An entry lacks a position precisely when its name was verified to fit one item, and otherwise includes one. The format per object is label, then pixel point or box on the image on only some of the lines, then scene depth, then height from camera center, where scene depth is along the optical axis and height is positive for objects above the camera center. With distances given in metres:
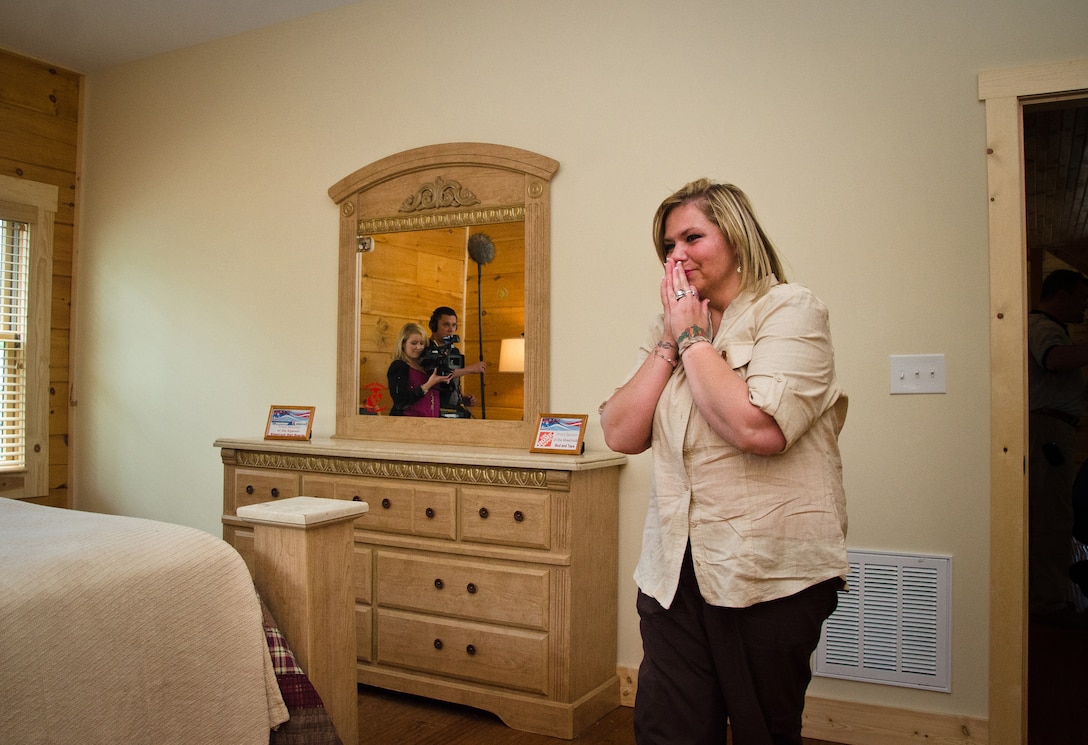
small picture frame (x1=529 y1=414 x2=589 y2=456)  2.83 -0.14
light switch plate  2.54 +0.07
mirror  3.12 +0.46
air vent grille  2.51 -0.70
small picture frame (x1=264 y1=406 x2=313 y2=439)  3.39 -0.13
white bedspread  1.33 -0.43
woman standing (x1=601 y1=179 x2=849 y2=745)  1.32 -0.17
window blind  4.09 +0.23
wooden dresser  2.64 -0.60
